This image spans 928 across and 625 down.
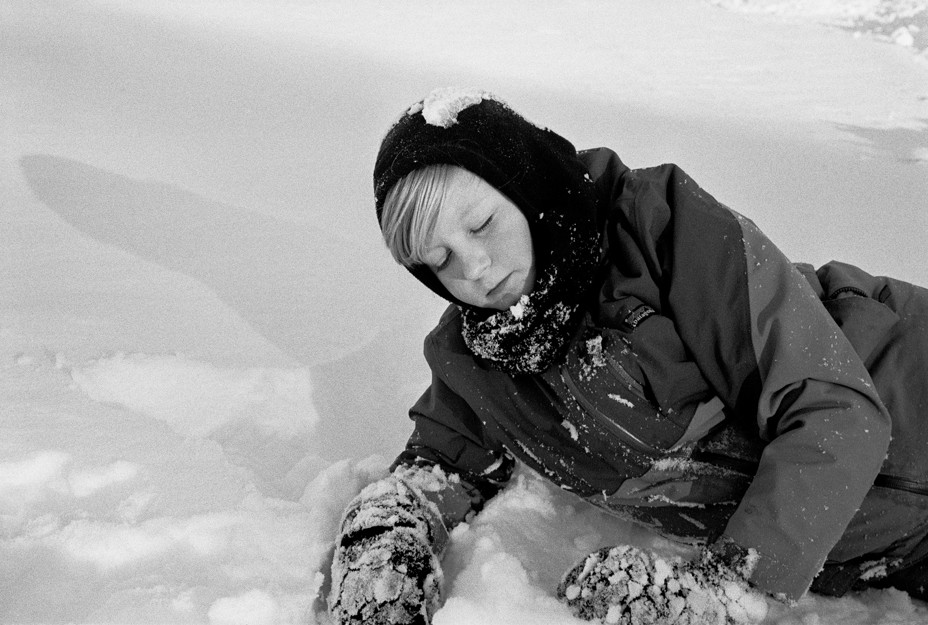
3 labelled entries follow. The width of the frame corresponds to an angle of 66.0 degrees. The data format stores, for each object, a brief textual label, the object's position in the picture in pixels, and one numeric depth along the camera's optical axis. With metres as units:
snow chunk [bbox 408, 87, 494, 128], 1.10
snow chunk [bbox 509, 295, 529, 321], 1.12
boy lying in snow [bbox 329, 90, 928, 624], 1.00
